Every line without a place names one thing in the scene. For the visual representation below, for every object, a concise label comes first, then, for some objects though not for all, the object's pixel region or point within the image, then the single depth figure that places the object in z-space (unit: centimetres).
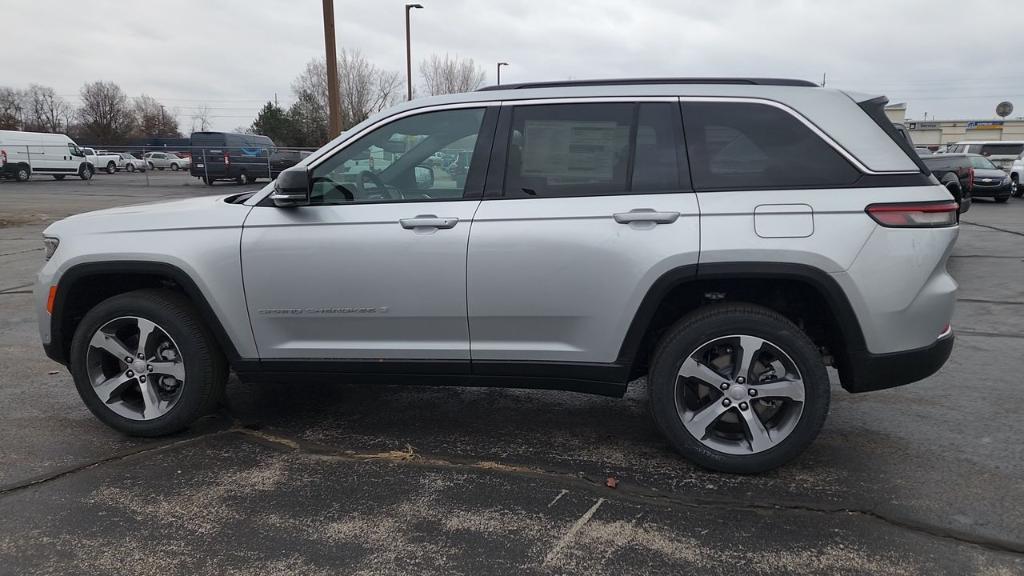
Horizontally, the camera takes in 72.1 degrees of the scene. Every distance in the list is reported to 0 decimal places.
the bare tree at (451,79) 5109
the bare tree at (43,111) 9022
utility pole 1260
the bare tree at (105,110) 8156
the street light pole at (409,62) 3059
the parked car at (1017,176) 2306
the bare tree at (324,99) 4709
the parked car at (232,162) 2839
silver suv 316
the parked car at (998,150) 2567
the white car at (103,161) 4166
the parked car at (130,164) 4938
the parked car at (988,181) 2050
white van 3078
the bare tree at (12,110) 7494
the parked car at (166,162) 5144
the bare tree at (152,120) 9331
